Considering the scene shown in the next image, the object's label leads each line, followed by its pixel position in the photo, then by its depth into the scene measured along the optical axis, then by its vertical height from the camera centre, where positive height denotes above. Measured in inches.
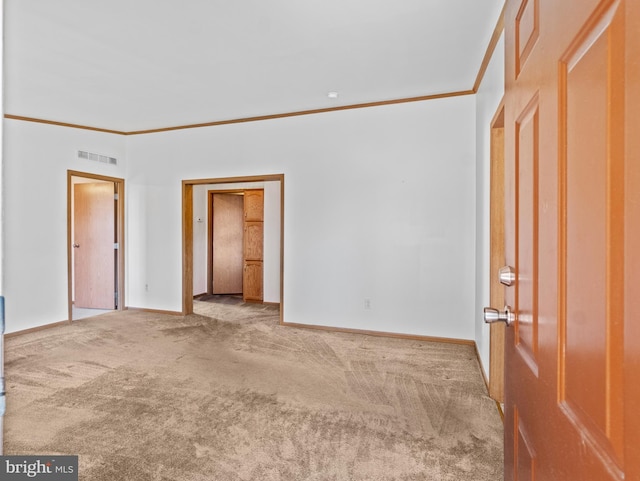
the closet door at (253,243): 251.1 -3.3
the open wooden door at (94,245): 217.3 -4.0
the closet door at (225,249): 275.6 -8.1
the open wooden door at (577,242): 17.9 -0.2
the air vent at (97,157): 194.2 +44.6
